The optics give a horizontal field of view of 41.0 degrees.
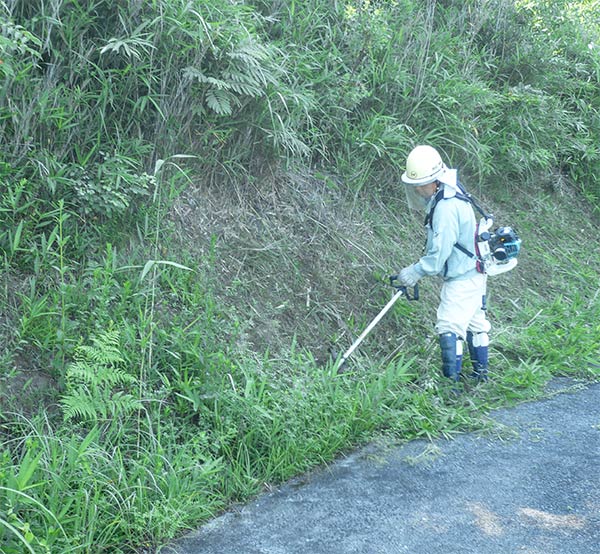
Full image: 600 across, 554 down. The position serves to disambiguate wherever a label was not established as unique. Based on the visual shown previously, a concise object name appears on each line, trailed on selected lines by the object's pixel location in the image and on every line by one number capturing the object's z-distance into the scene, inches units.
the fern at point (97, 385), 171.5
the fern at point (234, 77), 233.5
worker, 244.2
